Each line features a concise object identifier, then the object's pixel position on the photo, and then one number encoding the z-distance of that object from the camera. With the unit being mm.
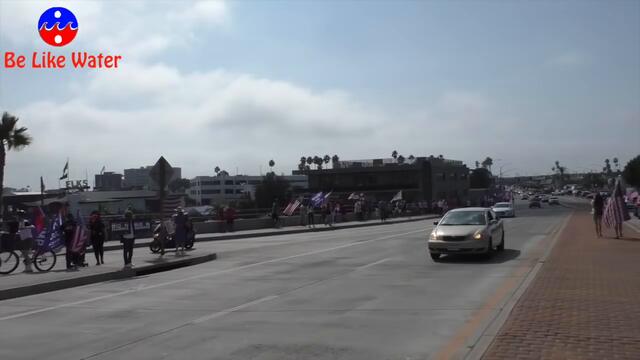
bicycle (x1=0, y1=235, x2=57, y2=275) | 17672
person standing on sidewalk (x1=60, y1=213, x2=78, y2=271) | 17734
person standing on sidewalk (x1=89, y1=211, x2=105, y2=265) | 19156
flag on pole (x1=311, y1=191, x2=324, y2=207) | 48406
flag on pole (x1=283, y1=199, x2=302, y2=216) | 46750
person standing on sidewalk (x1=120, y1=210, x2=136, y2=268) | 18109
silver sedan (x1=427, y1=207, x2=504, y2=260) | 17156
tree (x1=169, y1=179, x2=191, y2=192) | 168250
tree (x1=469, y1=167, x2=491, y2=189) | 184812
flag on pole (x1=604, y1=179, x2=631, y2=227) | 23047
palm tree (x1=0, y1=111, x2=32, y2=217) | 33406
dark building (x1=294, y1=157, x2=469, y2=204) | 115062
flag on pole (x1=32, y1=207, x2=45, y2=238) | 19297
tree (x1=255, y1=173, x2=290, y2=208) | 109500
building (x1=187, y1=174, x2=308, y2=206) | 175500
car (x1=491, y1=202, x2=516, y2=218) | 48775
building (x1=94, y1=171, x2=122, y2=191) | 182838
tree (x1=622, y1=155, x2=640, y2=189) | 111750
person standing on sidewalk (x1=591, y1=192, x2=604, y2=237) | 24266
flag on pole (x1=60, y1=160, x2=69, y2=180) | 66750
